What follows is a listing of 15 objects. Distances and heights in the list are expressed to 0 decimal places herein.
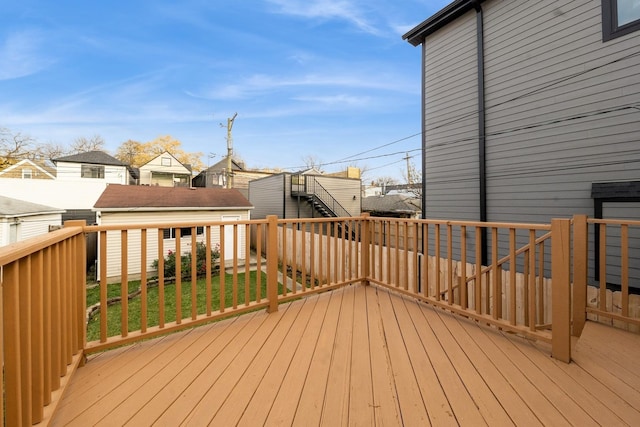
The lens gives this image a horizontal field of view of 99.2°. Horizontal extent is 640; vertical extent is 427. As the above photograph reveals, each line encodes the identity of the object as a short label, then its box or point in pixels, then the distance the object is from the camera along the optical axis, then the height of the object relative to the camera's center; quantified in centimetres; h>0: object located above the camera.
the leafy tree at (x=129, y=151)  2681 +628
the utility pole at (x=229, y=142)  1525 +405
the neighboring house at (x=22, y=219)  834 -17
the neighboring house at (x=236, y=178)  2107 +277
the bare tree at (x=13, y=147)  1773 +455
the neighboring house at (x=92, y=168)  1695 +299
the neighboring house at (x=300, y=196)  1284 +85
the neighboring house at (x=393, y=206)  1634 +45
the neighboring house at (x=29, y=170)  1731 +284
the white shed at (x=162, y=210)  870 +13
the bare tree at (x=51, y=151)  1919 +472
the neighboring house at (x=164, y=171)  2169 +345
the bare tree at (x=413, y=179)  1817 +248
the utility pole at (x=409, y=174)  2083 +292
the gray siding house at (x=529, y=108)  355 +166
